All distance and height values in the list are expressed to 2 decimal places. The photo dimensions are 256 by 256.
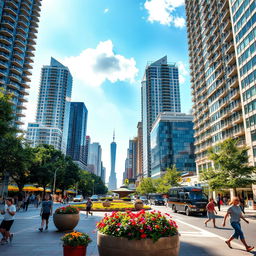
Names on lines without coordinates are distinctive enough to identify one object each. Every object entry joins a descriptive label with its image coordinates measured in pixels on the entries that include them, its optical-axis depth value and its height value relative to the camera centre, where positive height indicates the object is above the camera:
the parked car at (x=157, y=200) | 47.50 -3.13
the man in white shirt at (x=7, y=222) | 9.09 -1.53
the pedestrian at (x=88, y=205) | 20.94 -1.90
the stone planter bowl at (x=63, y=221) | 12.03 -1.93
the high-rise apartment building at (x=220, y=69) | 41.44 +26.15
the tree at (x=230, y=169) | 28.11 +2.08
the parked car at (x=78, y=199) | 57.01 -3.69
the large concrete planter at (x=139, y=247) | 5.23 -1.43
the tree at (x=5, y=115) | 21.73 +6.65
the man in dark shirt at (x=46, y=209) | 12.48 -1.37
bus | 22.58 -1.57
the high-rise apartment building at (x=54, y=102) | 165.00 +59.50
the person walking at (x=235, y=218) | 8.42 -1.23
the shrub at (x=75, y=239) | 5.81 -1.42
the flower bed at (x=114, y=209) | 26.91 -2.87
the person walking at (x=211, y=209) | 15.01 -1.60
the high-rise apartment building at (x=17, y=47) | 69.12 +43.61
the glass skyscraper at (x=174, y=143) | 117.71 +21.86
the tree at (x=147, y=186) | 87.17 -0.53
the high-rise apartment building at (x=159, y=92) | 161.50 +65.12
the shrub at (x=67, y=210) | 12.26 -1.40
